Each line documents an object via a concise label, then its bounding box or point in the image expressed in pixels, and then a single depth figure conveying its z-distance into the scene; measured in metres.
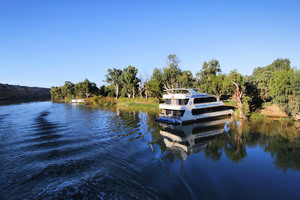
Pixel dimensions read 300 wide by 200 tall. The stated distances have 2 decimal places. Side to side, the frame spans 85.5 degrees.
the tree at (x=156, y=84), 52.31
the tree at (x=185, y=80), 52.96
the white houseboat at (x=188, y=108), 26.42
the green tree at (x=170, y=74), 55.19
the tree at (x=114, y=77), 79.38
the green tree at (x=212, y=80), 42.62
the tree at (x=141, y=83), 67.38
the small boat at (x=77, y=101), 82.31
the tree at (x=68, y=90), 105.31
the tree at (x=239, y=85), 30.88
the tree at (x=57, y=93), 112.25
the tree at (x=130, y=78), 69.19
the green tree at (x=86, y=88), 88.81
